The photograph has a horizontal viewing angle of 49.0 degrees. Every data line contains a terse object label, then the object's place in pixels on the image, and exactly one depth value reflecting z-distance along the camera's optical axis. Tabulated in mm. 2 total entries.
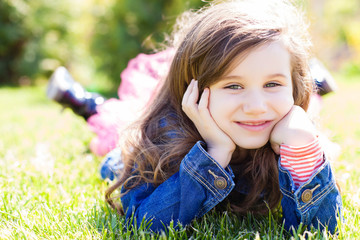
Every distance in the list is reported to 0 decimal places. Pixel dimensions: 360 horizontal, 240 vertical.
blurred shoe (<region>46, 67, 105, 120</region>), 2965
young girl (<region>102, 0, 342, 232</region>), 1451
